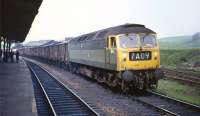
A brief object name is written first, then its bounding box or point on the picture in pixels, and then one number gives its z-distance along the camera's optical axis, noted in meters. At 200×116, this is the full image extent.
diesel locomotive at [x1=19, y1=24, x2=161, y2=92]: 16.50
